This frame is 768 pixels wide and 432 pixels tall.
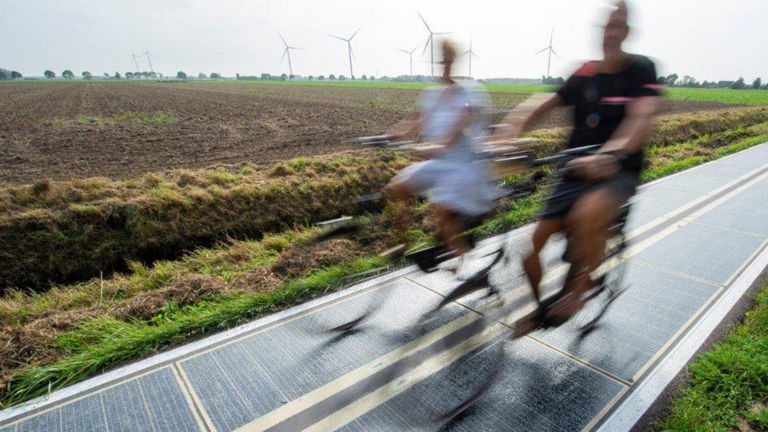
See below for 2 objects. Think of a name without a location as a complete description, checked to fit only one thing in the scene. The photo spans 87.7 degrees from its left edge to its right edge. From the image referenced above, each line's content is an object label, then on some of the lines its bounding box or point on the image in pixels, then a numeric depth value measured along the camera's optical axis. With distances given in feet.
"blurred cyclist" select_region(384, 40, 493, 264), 9.76
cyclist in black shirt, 7.97
